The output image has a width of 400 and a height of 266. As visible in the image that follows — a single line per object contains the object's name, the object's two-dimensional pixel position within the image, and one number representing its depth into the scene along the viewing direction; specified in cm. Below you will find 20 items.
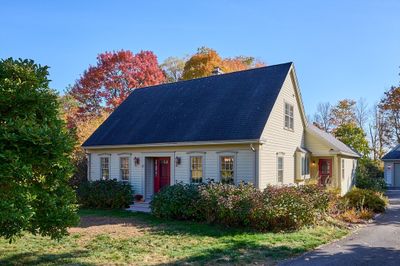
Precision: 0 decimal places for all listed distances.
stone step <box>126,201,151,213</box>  1655
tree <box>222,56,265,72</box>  3797
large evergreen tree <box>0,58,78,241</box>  664
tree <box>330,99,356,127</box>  4869
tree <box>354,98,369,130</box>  5136
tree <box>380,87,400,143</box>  2242
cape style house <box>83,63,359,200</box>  1580
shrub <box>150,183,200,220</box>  1353
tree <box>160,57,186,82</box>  4334
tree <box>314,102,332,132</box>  5038
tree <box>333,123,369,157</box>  3619
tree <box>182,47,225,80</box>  3609
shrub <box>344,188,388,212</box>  1698
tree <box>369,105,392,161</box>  4841
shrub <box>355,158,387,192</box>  2719
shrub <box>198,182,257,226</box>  1186
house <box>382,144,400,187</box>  3775
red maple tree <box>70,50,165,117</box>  3866
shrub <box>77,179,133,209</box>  1759
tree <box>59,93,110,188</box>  2227
